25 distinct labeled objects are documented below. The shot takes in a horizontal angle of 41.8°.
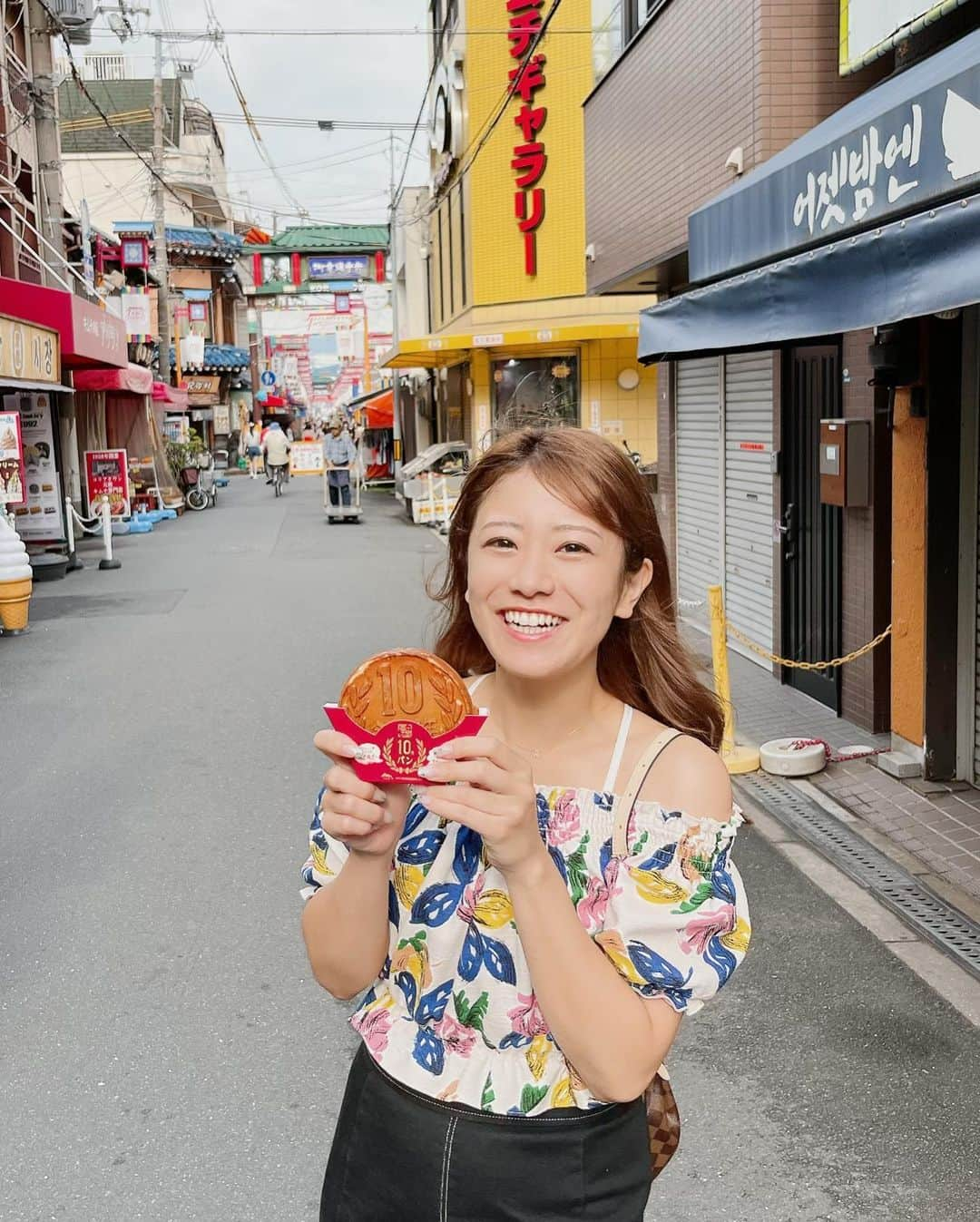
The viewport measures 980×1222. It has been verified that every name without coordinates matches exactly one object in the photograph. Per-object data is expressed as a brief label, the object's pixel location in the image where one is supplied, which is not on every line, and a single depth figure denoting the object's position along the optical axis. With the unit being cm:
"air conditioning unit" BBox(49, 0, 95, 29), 2137
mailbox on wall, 806
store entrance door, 909
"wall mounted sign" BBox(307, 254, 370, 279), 5806
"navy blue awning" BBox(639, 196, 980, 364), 432
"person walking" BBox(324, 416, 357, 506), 2570
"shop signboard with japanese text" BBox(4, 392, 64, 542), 1984
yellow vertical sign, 2405
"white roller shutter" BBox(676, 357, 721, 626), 1227
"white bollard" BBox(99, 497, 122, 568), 1889
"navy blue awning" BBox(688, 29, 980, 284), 476
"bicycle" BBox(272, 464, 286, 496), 3781
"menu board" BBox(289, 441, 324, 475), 5162
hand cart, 2647
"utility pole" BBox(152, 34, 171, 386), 3259
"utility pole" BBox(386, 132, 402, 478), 3919
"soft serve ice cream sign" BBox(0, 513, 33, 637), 1275
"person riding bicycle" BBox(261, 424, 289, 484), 3731
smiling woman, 159
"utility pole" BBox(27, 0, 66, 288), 2019
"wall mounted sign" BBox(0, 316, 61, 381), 1552
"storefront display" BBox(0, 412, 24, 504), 1523
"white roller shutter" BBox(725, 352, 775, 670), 1066
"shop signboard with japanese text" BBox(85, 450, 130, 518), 2300
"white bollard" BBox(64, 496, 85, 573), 1905
